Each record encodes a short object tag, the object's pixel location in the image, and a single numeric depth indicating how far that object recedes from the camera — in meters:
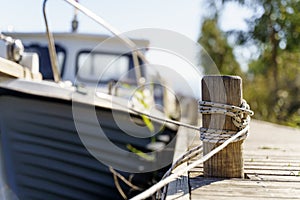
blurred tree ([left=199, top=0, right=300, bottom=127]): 17.84
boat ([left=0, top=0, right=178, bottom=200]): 4.53
